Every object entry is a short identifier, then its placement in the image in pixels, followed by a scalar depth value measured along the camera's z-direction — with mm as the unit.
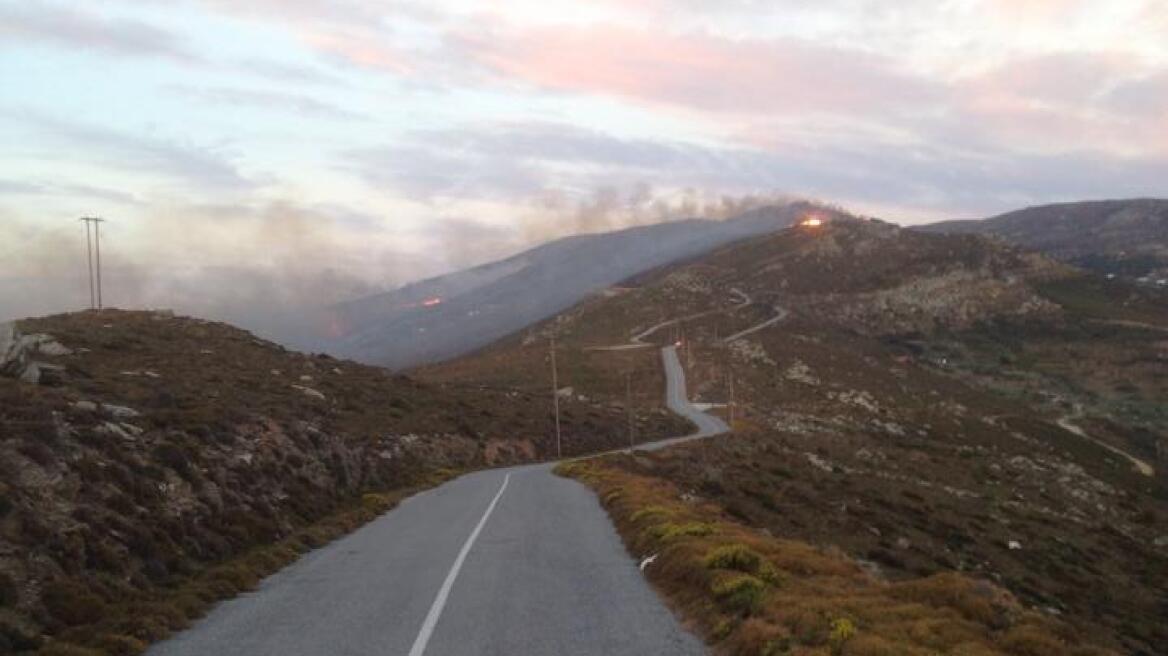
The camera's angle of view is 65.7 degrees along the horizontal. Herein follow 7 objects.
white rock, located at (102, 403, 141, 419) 27391
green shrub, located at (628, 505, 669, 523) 25500
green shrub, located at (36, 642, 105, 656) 12531
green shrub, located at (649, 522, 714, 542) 21266
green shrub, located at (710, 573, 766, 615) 13891
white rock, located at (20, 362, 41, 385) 36803
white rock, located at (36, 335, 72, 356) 58134
